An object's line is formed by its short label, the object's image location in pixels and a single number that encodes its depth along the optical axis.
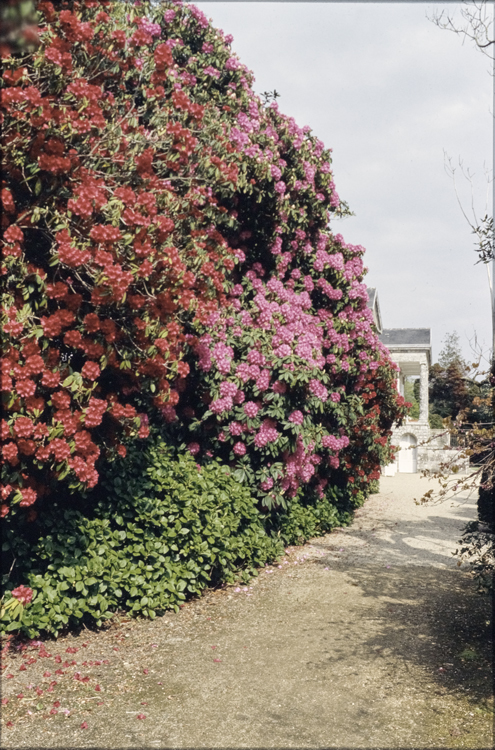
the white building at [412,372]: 28.94
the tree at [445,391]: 40.78
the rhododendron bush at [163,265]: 4.53
